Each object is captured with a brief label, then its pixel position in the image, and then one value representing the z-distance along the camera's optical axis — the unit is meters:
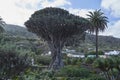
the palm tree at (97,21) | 28.73
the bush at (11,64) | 7.75
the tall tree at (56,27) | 20.86
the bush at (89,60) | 24.56
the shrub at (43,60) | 26.00
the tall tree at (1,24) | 24.25
